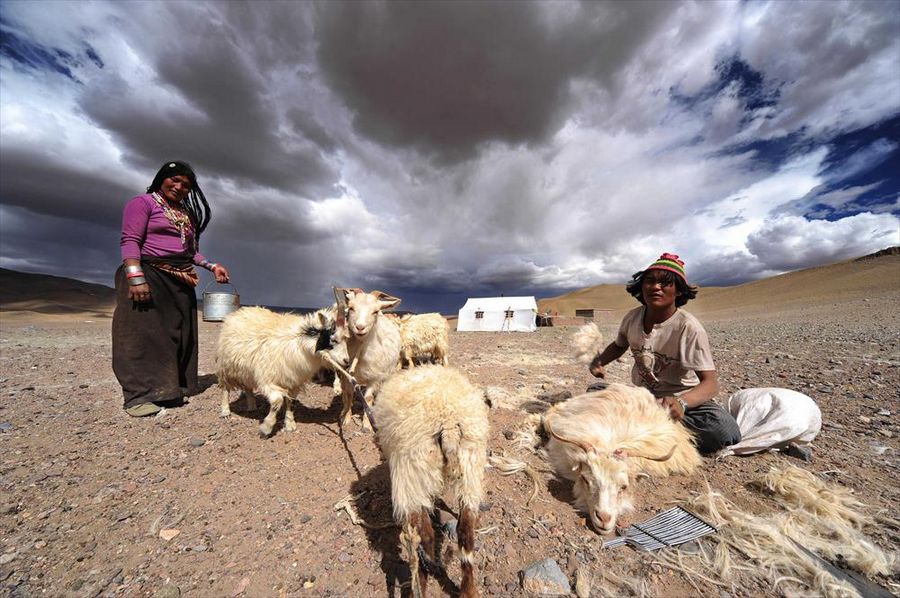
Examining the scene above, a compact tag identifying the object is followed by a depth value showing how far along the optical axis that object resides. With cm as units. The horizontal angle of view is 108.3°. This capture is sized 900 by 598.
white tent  2502
